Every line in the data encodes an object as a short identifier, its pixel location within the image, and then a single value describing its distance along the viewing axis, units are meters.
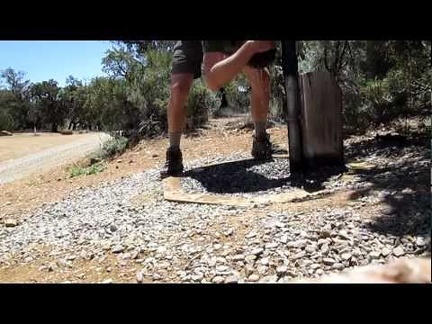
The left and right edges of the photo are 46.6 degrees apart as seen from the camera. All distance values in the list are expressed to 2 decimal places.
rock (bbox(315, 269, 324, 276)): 1.43
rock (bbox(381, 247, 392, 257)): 1.46
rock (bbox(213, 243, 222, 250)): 1.65
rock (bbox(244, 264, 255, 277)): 1.48
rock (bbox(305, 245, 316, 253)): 1.53
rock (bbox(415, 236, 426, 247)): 1.46
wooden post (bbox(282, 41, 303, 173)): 2.39
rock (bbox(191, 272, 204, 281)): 1.49
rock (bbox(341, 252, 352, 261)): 1.47
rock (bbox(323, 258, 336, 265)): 1.46
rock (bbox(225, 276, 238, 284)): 1.45
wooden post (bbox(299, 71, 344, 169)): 2.36
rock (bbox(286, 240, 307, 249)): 1.57
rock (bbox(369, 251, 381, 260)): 1.46
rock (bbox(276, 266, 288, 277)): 1.45
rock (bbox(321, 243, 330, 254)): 1.52
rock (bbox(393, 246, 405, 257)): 1.44
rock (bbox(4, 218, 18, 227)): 2.41
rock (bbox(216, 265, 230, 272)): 1.52
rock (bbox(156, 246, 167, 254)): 1.68
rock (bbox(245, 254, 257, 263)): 1.53
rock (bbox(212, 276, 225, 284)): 1.46
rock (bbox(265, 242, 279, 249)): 1.59
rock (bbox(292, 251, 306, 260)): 1.51
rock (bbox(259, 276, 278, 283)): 1.43
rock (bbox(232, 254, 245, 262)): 1.55
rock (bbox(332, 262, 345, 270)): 1.44
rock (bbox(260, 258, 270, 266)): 1.51
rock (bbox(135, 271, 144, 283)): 1.53
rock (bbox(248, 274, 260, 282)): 1.44
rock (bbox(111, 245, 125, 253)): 1.76
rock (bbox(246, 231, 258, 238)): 1.68
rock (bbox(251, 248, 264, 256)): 1.56
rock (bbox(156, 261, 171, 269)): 1.59
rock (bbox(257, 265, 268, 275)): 1.47
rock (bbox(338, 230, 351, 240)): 1.57
